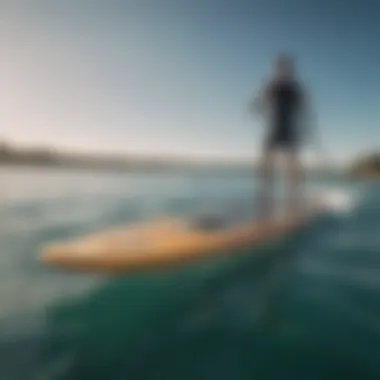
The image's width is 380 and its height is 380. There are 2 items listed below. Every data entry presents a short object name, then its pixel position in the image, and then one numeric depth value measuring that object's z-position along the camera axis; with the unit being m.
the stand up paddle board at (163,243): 2.04
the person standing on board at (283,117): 2.24
